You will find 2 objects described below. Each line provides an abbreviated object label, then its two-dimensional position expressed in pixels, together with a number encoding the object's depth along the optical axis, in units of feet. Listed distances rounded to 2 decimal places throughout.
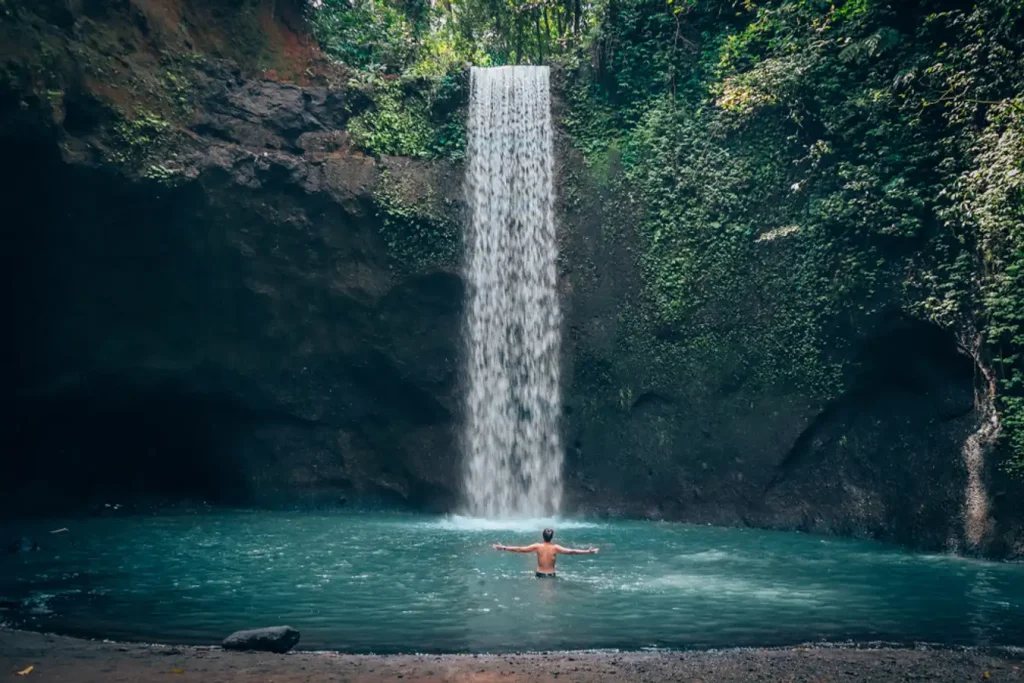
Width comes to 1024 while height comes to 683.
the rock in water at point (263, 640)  22.99
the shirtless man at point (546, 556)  33.17
